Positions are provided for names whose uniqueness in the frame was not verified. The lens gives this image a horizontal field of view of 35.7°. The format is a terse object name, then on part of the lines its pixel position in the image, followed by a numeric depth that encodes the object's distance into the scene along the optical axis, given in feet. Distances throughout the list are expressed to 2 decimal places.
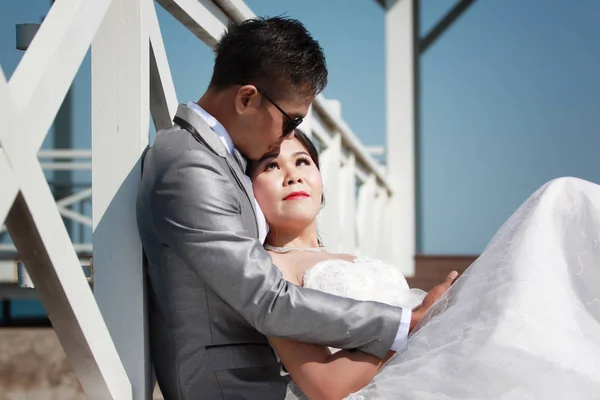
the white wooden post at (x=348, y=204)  17.90
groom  6.17
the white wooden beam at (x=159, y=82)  7.10
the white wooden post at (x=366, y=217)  21.27
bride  5.72
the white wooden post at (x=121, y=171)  6.57
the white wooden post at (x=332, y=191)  15.66
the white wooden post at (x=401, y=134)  26.99
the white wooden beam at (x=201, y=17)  7.73
